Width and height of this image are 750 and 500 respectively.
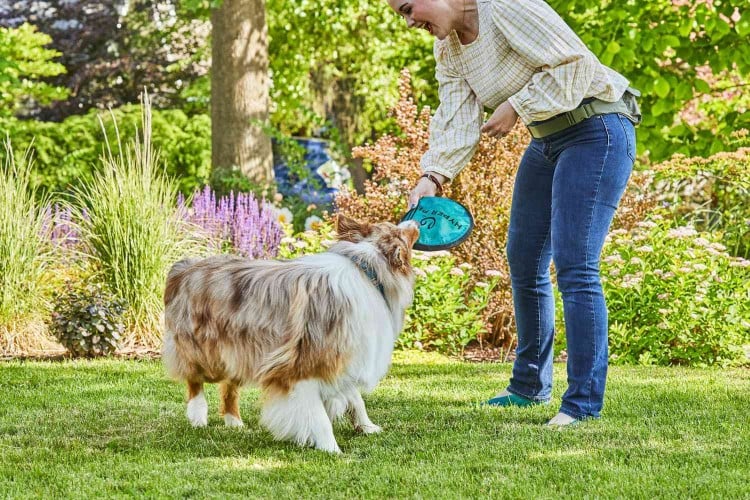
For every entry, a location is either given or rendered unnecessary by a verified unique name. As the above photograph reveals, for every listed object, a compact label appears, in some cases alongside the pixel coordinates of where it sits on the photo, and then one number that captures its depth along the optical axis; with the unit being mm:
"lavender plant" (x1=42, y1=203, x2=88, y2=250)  7568
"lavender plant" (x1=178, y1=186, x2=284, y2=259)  8328
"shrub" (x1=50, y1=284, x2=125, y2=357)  6785
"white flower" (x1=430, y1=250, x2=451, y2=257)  7372
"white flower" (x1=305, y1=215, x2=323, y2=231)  8516
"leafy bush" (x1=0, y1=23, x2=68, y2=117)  13176
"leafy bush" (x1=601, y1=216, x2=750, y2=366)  6773
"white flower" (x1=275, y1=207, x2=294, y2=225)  10367
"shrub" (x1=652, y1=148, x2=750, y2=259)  8367
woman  4082
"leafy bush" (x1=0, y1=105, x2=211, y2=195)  13906
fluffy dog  3930
